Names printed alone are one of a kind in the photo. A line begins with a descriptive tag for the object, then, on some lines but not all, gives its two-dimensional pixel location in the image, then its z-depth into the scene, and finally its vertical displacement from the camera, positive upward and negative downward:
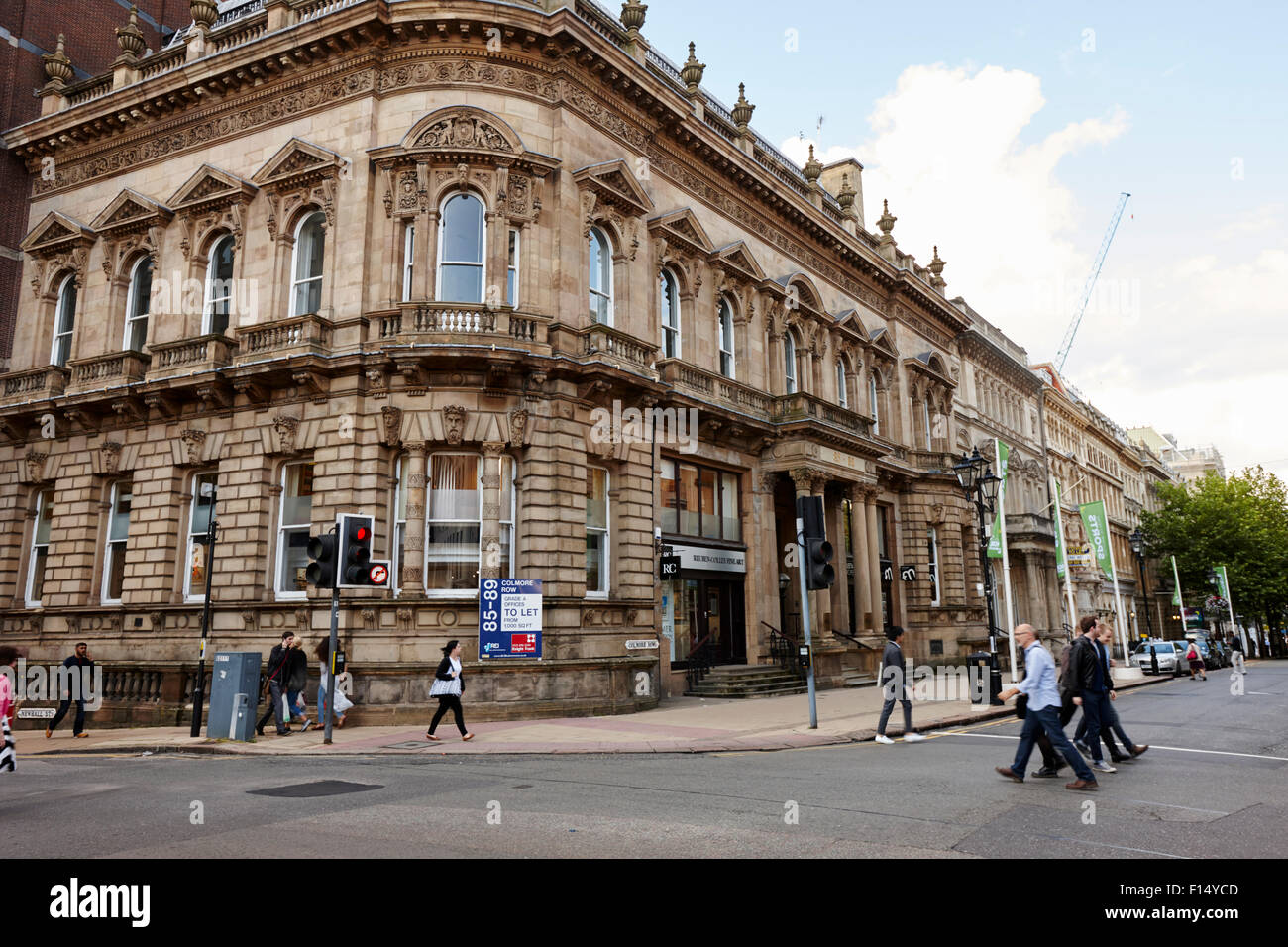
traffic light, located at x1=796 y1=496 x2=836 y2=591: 15.91 +1.44
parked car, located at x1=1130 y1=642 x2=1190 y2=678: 38.22 -1.57
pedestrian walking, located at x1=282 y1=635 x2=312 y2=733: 17.45 -0.74
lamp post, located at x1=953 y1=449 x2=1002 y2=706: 22.36 +3.60
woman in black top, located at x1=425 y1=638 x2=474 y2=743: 15.00 -0.85
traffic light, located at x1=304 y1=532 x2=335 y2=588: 14.34 +1.17
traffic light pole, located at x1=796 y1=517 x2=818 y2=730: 16.45 +0.59
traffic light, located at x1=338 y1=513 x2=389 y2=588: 14.35 +1.28
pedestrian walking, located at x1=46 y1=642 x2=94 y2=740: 18.75 -0.68
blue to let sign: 18.47 +0.30
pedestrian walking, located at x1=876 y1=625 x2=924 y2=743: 14.87 -0.80
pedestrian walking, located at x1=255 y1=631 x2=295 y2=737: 17.06 -1.03
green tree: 67.62 +6.73
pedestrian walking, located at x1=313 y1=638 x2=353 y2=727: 17.08 -1.20
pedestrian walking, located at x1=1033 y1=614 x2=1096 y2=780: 11.49 -0.63
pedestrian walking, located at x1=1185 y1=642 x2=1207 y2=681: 34.34 -1.36
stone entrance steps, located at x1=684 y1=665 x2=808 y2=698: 23.45 -1.41
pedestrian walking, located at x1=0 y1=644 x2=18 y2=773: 9.53 -0.74
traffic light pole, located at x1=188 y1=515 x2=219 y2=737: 16.89 -0.60
